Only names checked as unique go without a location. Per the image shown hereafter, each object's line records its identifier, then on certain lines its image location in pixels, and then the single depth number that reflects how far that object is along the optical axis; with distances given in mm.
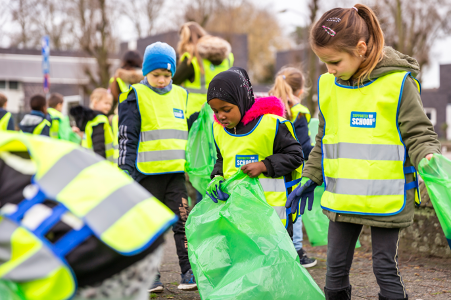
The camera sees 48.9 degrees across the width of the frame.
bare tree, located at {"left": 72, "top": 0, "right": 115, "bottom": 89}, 21250
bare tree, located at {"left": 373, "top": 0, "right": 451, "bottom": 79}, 20969
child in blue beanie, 3689
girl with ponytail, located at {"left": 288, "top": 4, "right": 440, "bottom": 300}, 2395
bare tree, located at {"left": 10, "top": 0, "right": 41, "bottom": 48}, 29969
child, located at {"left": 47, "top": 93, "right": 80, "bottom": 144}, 8039
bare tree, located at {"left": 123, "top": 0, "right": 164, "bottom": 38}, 32281
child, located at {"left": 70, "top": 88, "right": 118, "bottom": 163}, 5824
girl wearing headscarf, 3094
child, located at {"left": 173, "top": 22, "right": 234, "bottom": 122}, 4930
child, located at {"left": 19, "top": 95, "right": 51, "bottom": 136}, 8281
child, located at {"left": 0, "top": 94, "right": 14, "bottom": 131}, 7242
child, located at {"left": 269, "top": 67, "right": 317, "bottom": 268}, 4520
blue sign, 15754
